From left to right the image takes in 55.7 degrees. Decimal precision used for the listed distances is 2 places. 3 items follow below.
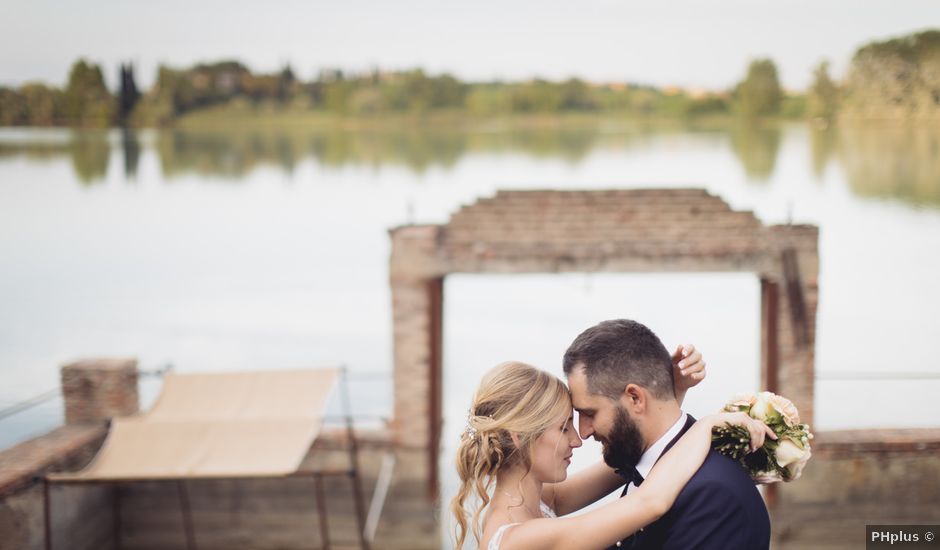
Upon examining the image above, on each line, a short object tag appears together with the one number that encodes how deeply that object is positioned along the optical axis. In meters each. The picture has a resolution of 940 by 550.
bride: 2.30
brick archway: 8.72
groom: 2.28
